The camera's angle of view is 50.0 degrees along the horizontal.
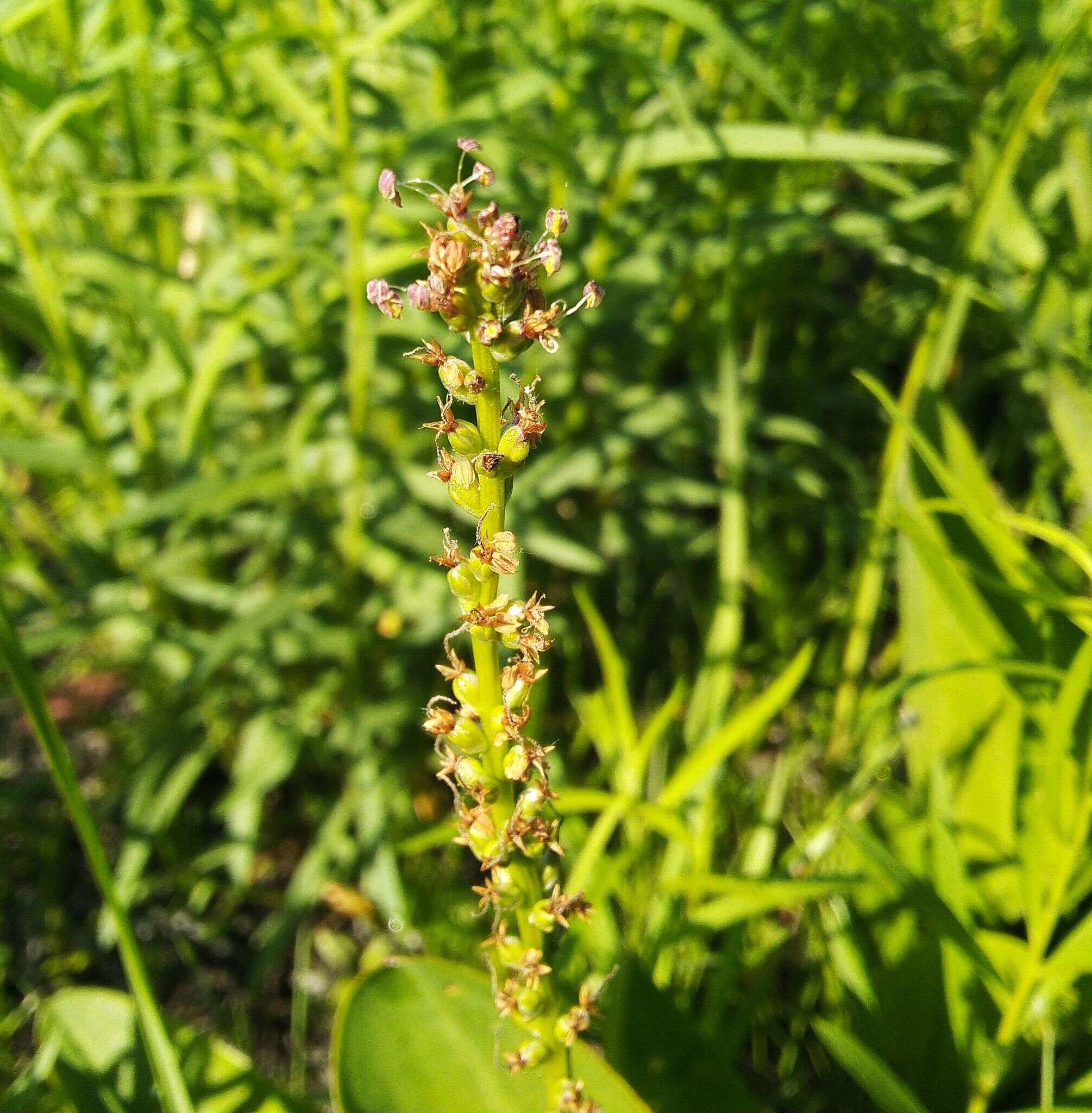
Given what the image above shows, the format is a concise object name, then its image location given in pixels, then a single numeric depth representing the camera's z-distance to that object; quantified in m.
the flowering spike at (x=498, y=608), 0.11
